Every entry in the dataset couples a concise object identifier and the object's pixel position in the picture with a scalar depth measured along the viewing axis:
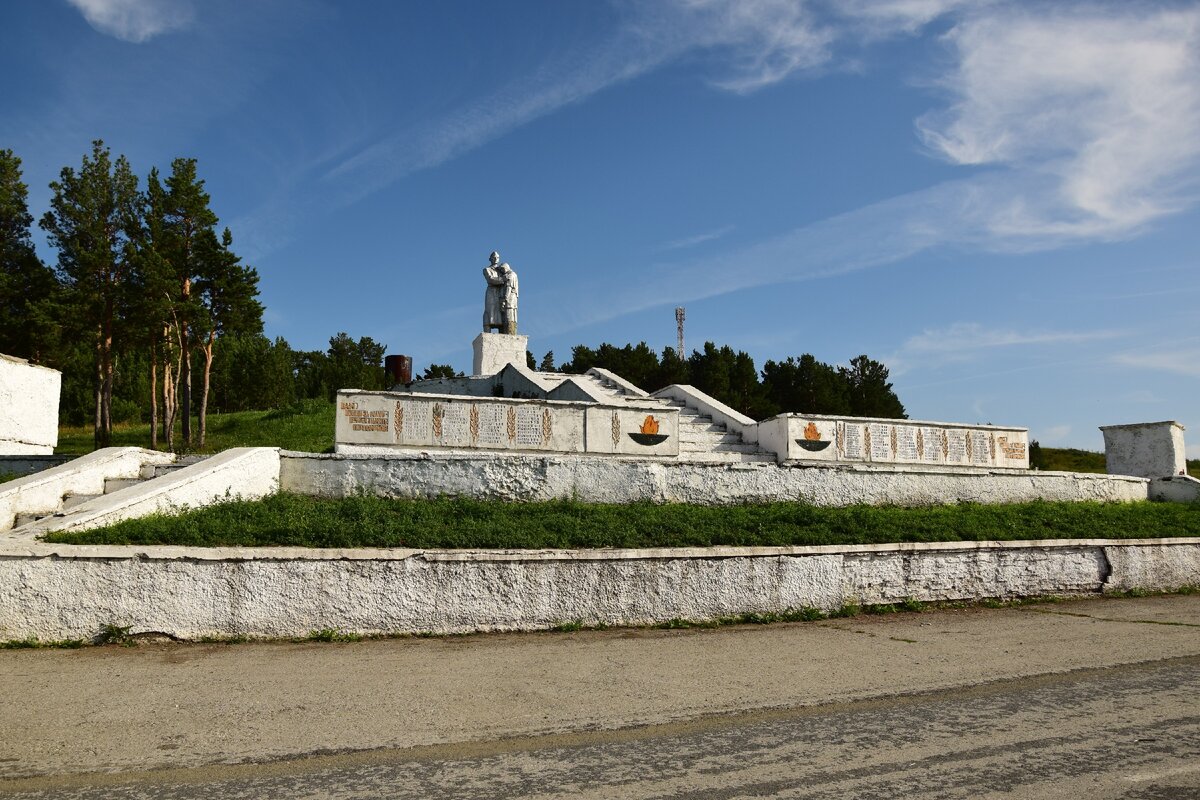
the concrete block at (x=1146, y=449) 15.64
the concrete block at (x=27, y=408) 13.62
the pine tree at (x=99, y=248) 24.03
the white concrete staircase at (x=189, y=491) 7.51
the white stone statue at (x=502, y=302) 24.39
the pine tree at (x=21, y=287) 25.66
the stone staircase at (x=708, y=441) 14.13
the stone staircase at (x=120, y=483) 8.57
